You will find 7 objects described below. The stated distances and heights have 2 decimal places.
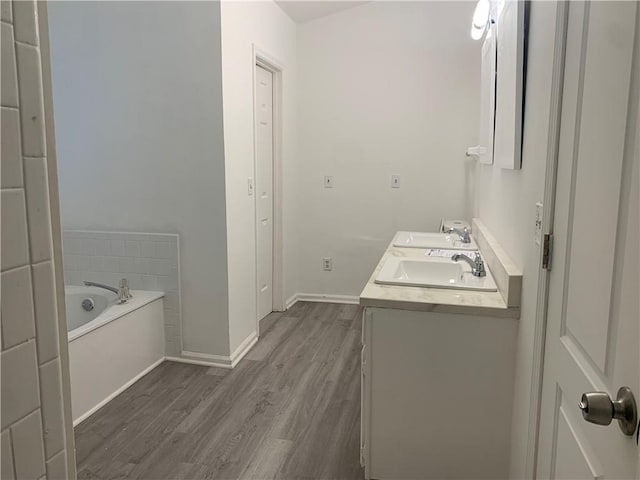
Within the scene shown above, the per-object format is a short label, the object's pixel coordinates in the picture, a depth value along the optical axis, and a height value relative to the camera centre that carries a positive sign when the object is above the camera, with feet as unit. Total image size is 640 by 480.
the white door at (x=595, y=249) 2.54 -0.44
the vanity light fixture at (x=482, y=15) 8.54 +2.85
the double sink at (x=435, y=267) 6.59 -1.43
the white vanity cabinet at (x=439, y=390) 5.83 -2.61
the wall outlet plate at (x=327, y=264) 14.75 -2.66
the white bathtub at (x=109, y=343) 8.14 -3.10
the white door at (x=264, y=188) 12.38 -0.33
